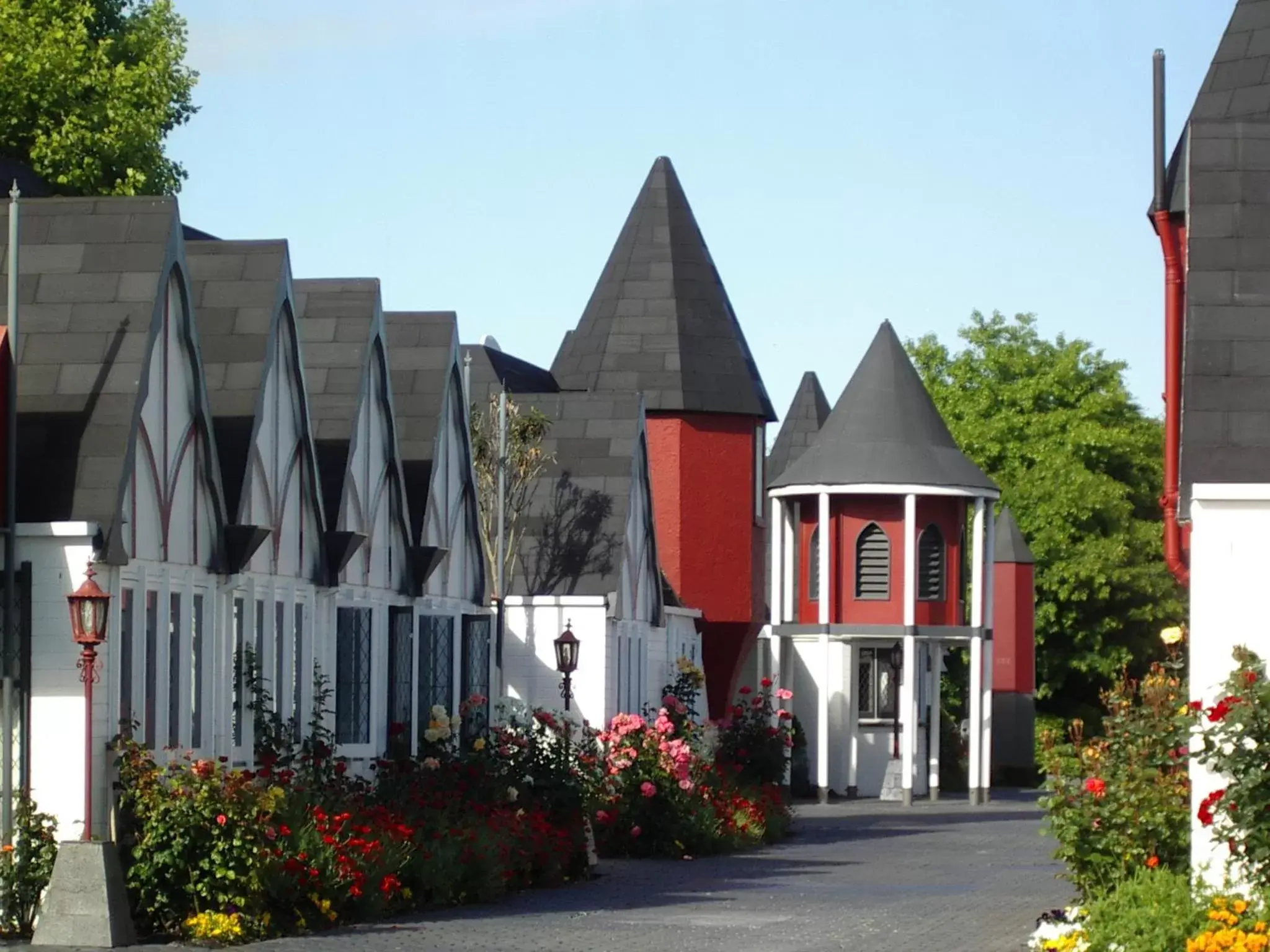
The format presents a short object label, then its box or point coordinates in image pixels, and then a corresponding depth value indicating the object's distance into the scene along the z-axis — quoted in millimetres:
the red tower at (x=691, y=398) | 43594
